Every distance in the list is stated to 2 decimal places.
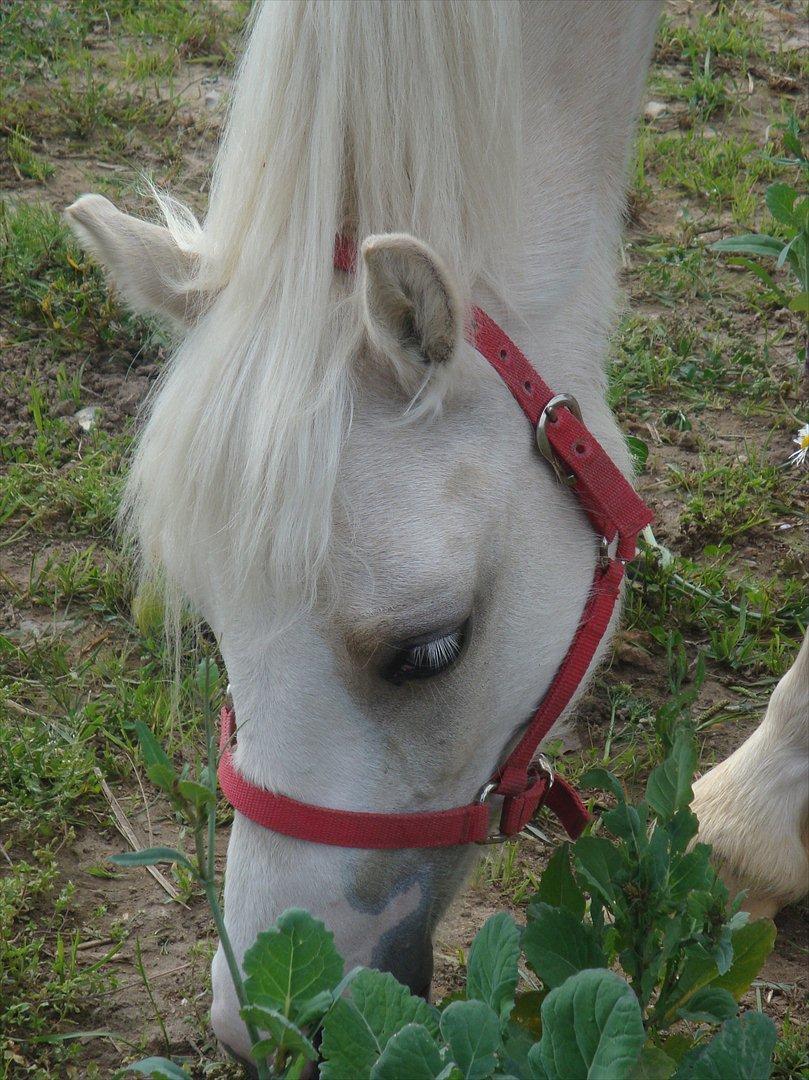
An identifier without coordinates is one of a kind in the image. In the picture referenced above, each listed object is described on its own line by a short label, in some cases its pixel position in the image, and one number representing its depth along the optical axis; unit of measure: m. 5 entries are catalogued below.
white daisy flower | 3.11
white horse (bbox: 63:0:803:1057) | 1.58
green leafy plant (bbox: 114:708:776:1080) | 1.22
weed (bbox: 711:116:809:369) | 2.44
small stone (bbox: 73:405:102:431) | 3.38
